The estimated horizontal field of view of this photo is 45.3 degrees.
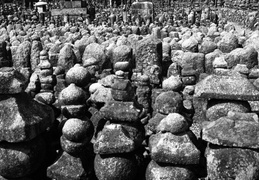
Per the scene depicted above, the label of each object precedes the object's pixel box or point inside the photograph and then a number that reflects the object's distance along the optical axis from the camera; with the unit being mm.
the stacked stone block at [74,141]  2453
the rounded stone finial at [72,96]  2601
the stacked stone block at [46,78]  4251
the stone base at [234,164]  2047
